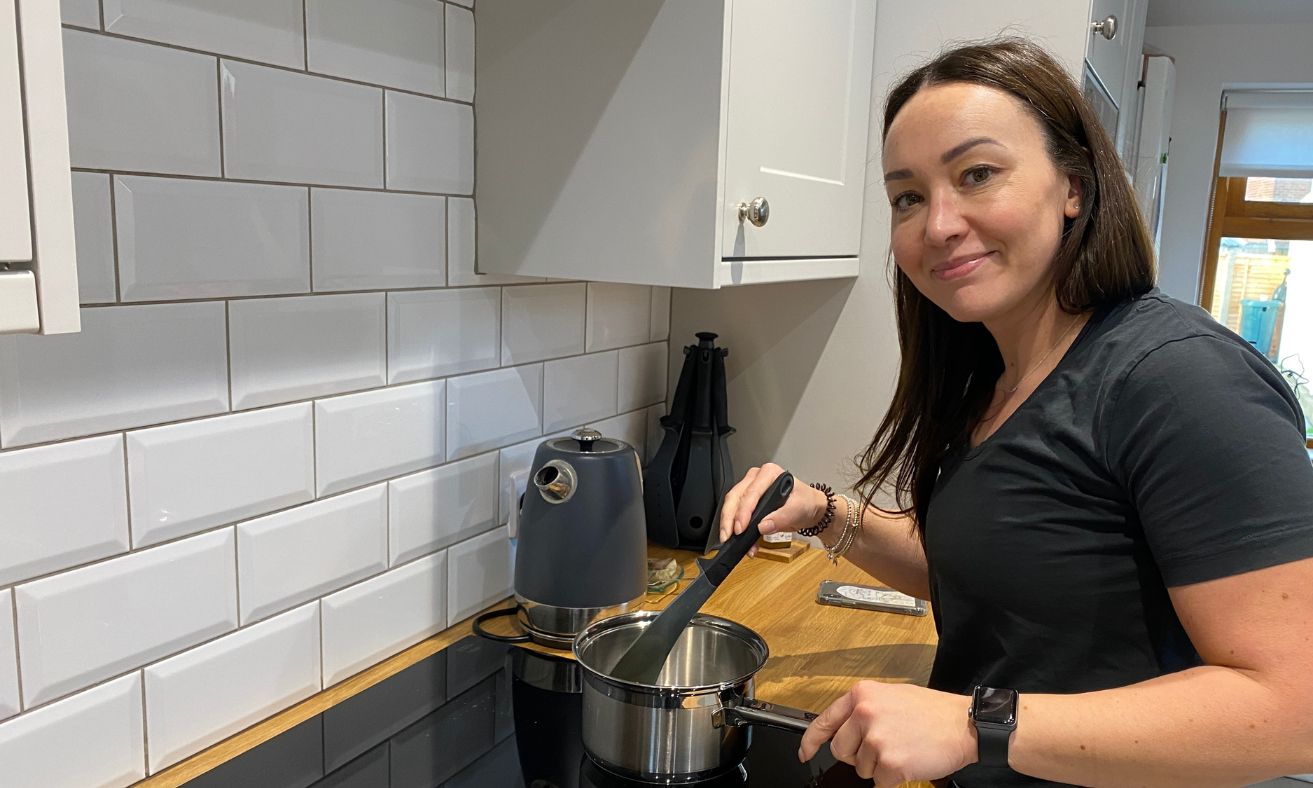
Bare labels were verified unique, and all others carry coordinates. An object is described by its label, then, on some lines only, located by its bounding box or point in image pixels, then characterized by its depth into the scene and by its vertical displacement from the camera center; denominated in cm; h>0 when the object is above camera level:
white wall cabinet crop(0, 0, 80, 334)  46 +3
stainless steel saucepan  96 -46
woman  73 -18
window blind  335 +52
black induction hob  100 -53
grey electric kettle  125 -36
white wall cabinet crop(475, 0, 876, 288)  113 +16
